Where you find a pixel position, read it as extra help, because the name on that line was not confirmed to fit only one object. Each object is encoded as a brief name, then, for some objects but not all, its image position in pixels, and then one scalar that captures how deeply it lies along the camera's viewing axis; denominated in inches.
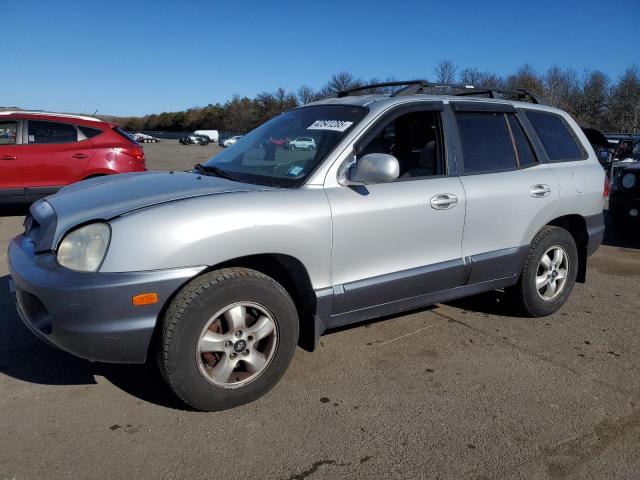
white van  3048.2
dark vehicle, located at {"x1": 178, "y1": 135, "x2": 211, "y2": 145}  2728.8
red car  319.3
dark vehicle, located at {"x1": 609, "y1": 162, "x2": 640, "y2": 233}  297.7
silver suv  102.4
